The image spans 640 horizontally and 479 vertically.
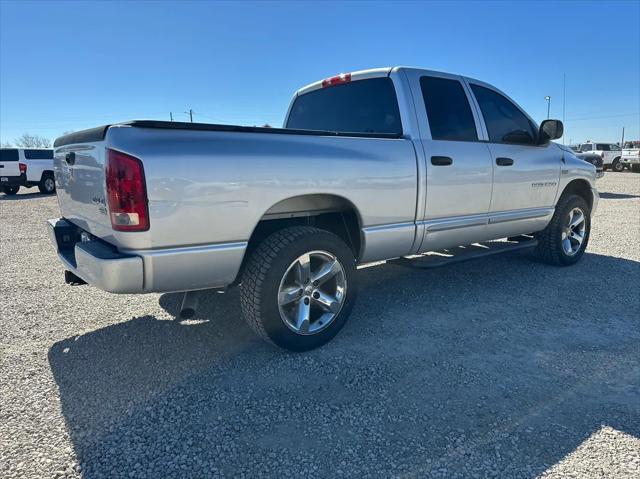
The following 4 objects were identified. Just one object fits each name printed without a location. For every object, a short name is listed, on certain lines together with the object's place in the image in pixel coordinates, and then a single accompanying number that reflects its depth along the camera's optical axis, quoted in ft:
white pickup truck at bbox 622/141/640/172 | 91.81
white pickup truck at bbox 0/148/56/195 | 59.82
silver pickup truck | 8.29
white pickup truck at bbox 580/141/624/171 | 97.48
